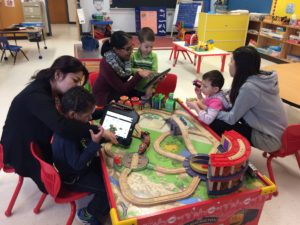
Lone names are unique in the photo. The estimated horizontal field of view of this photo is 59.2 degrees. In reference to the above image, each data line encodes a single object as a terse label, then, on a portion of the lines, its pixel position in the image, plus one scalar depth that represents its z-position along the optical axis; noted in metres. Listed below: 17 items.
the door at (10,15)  7.25
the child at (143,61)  2.56
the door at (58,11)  10.55
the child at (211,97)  1.99
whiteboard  7.81
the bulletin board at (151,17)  7.89
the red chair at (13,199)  1.83
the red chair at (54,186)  1.32
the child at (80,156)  1.38
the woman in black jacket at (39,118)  1.41
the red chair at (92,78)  2.59
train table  1.10
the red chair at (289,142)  1.82
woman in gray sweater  1.85
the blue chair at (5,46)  4.92
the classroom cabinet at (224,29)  6.25
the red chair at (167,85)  2.59
